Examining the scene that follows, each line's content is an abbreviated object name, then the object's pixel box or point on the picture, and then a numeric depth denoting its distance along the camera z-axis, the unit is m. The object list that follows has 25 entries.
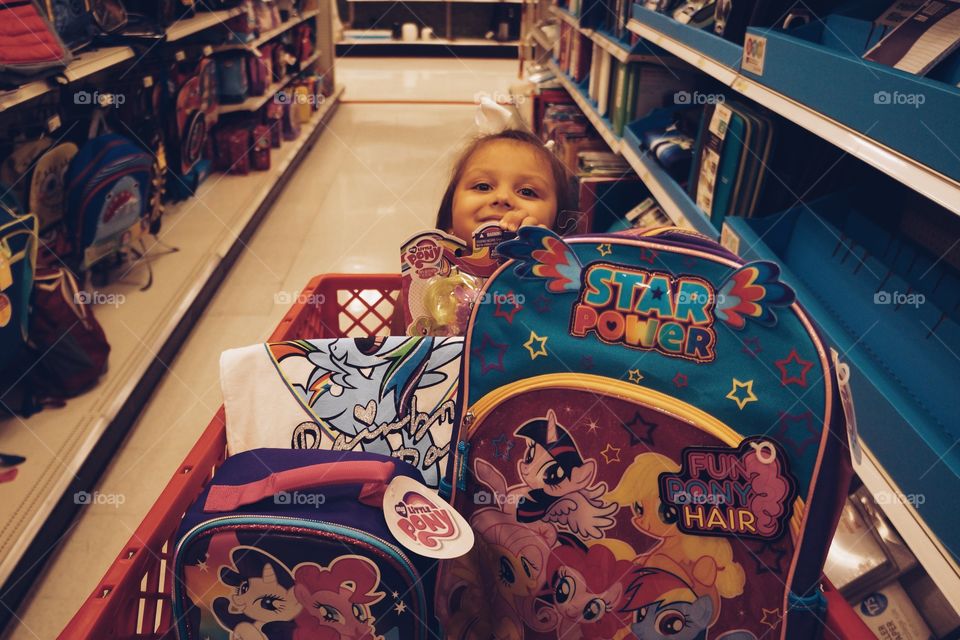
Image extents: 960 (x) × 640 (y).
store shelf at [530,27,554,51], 5.76
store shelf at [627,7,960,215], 0.86
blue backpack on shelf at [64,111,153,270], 2.34
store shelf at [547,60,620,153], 3.18
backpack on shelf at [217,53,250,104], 4.34
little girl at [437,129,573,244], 1.62
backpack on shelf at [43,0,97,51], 2.14
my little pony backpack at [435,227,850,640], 0.92
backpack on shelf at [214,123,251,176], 4.50
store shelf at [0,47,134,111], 1.76
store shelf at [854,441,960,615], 0.89
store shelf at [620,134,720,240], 1.96
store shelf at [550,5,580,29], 4.07
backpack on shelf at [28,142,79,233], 2.28
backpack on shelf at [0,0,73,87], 1.77
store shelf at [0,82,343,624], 1.80
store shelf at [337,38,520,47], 10.30
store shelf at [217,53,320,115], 4.43
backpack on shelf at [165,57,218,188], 3.53
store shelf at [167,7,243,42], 3.05
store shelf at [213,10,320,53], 4.21
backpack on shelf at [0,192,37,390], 1.73
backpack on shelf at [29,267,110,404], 2.09
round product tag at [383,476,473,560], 0.88
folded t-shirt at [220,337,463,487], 1.22
